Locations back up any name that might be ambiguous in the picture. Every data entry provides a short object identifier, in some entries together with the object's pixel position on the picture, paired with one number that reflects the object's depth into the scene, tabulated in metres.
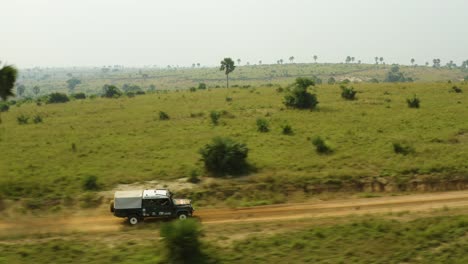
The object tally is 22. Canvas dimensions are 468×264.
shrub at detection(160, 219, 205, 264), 21.51
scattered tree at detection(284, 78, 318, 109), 67.44
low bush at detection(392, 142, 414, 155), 40.84
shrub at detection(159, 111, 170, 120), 64.62
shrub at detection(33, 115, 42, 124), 67.68
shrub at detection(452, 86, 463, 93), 76.47
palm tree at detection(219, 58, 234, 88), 120.44
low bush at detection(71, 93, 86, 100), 110.51
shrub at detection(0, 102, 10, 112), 89.09
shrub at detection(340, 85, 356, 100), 75.19
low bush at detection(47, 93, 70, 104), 100.00
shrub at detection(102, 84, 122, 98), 106.95
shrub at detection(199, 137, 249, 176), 37.56
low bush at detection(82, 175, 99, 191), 33.94
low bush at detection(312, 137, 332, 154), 42.09
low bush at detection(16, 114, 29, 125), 67.88
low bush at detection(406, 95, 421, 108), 63.84
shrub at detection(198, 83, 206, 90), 119.88
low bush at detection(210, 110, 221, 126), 58.56
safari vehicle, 27.69
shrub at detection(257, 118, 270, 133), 52.28
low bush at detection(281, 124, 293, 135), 50.54
